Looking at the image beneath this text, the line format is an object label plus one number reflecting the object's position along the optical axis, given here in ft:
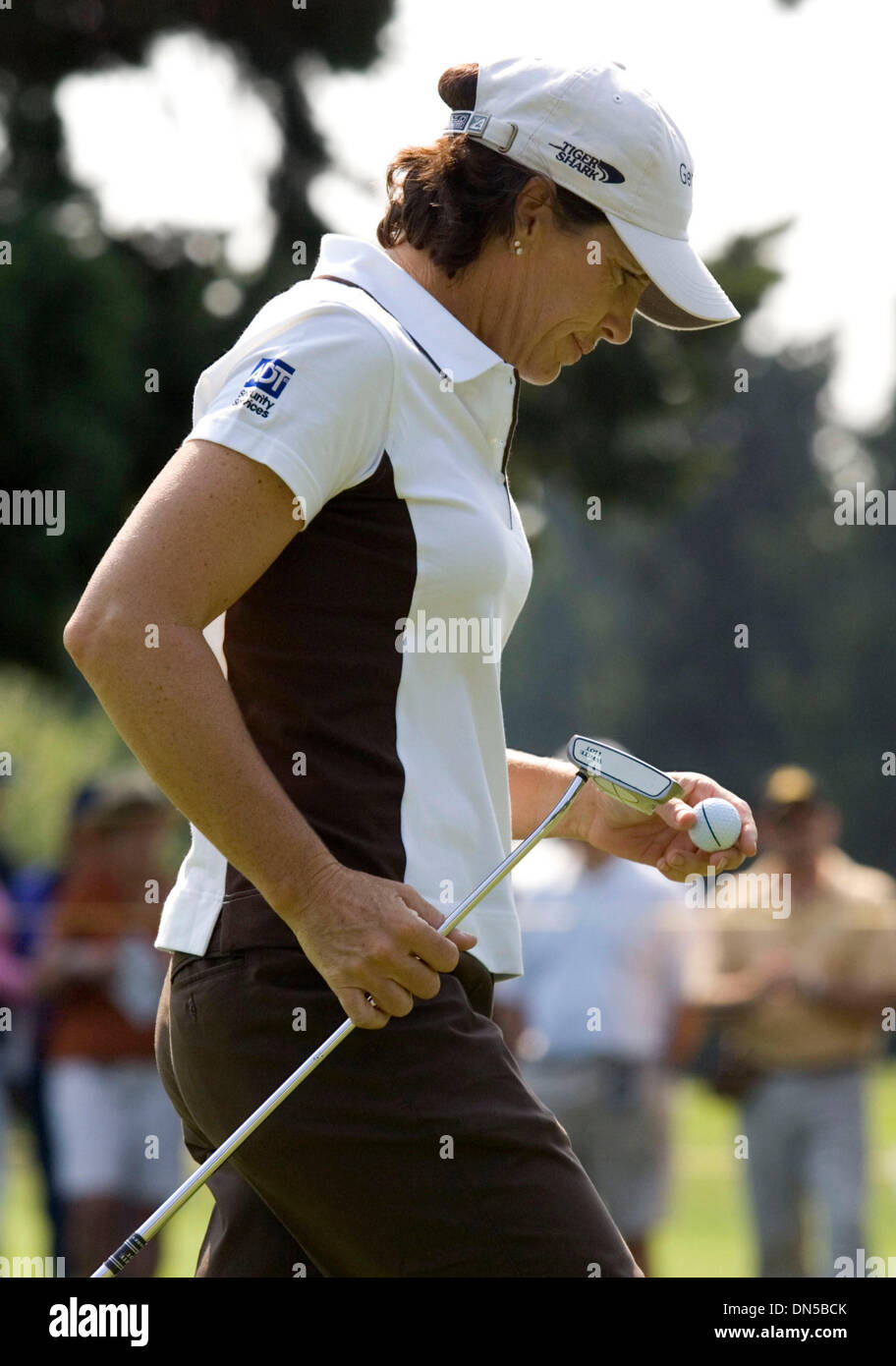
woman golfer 14.73
